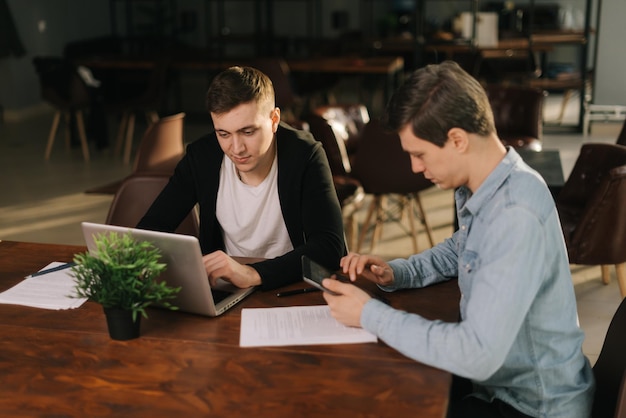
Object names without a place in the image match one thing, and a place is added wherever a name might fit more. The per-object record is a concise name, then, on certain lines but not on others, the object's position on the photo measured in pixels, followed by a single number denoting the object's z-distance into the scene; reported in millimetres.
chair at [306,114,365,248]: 4891
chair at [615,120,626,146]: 5436
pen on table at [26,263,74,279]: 2502
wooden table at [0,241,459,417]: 1676
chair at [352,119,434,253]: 4852
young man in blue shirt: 1717
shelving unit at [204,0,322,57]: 12086
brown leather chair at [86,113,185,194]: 4891
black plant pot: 1964
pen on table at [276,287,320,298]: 2291
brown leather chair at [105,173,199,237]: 3328
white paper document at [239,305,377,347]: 1956
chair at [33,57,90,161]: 8617
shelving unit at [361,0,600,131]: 9047
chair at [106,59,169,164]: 8688
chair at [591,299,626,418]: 2027
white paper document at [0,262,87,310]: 2254
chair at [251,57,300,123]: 8133
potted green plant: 1886
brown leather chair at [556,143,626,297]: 3830
